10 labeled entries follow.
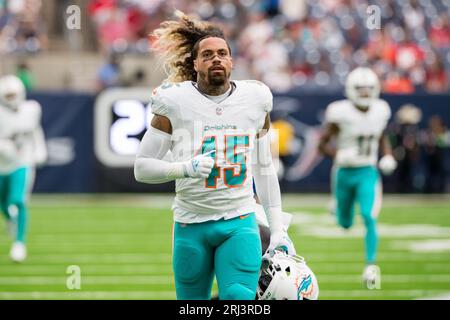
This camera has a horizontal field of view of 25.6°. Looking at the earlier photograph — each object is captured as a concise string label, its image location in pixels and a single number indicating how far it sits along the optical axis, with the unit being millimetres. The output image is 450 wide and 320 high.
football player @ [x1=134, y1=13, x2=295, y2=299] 4641
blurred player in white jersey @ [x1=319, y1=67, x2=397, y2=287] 8992
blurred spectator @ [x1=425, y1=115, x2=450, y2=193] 16891
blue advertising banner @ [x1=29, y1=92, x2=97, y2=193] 16188
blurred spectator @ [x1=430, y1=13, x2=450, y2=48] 18625
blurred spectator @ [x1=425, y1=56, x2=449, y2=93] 17891
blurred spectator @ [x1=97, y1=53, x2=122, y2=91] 16047
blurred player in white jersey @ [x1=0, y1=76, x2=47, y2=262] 9641
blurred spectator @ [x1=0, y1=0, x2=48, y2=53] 16844
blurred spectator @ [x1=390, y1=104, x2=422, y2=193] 16844
